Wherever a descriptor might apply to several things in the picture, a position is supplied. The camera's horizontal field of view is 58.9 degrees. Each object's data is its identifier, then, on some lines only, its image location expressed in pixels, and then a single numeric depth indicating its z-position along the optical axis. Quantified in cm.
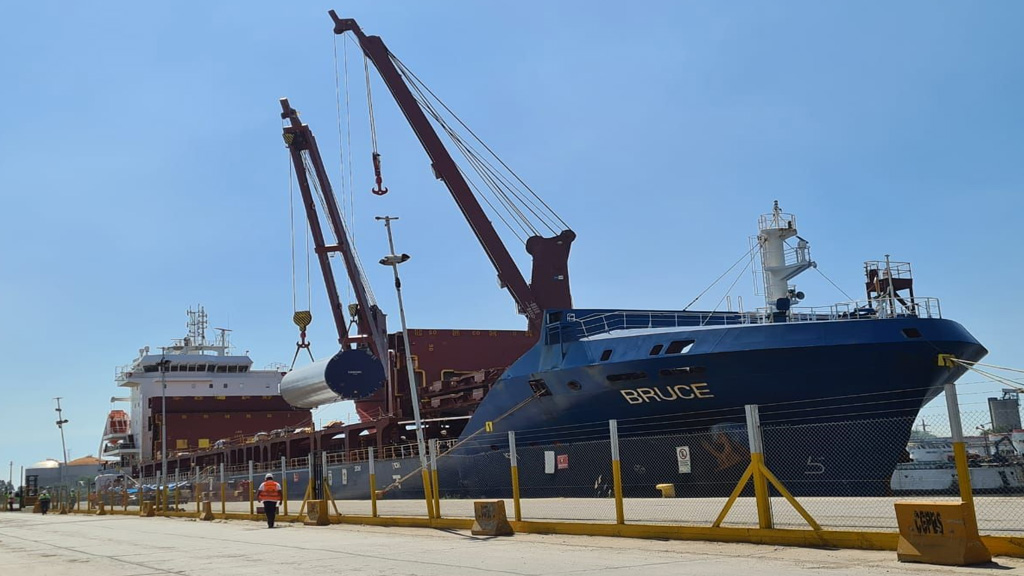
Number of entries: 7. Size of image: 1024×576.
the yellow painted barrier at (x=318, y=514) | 2100
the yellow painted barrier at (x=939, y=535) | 910
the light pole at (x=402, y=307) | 1936
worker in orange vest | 2150
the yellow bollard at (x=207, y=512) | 2684
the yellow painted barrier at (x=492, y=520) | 1528
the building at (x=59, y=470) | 8912
